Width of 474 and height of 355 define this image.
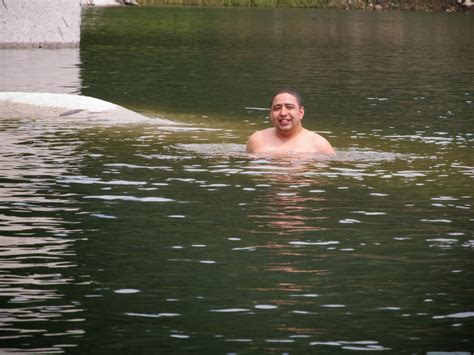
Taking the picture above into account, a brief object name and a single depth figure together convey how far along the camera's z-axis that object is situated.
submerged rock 21.27
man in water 16.72
